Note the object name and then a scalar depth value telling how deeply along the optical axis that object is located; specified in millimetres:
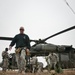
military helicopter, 12870
